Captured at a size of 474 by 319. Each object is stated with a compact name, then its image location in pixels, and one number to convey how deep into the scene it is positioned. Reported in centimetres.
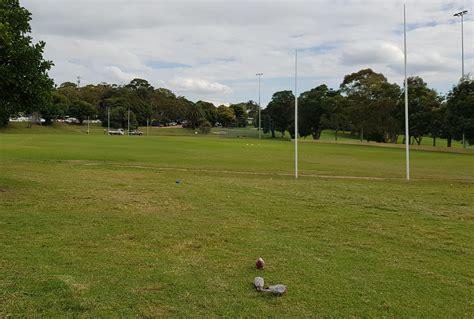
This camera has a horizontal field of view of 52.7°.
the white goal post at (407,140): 2326
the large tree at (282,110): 13062
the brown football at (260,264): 651
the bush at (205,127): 14562
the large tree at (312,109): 11594
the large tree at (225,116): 17375
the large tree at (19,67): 1224
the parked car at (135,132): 12700
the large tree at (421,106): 7319
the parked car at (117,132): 12398
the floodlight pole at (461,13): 6334
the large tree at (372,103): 8562
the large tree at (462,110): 5756
